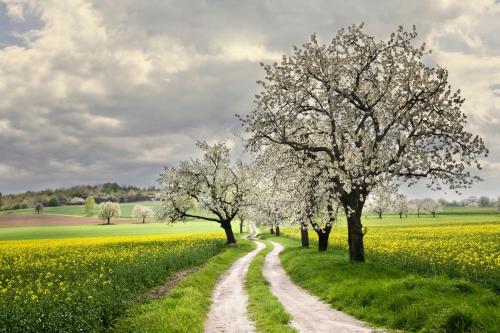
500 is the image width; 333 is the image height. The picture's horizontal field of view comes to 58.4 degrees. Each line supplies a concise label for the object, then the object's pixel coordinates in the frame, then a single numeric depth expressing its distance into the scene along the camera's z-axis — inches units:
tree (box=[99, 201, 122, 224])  6540.4
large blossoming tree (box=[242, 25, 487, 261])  984.3
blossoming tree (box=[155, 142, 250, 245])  2213.3
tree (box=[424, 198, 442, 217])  7705.7
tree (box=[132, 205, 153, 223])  7111.2
